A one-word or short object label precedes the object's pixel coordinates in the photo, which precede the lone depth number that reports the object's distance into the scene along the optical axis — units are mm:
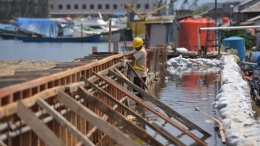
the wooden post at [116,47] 21258
